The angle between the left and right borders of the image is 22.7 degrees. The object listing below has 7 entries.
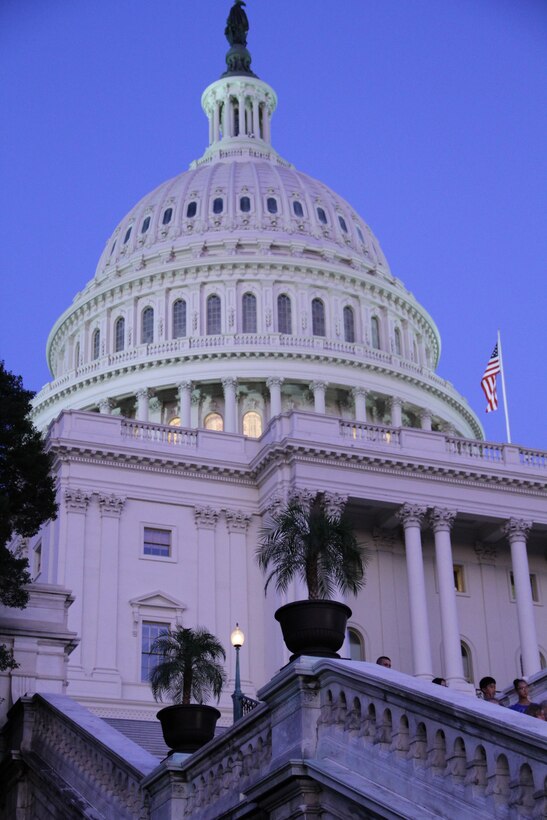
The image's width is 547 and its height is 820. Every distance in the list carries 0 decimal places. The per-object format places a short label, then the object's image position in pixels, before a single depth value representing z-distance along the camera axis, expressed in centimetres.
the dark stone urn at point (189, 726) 1953
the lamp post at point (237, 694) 3115
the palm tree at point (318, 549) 2186
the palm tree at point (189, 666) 3188
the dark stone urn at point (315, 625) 1556
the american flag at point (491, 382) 7194
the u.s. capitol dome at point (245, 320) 8031
